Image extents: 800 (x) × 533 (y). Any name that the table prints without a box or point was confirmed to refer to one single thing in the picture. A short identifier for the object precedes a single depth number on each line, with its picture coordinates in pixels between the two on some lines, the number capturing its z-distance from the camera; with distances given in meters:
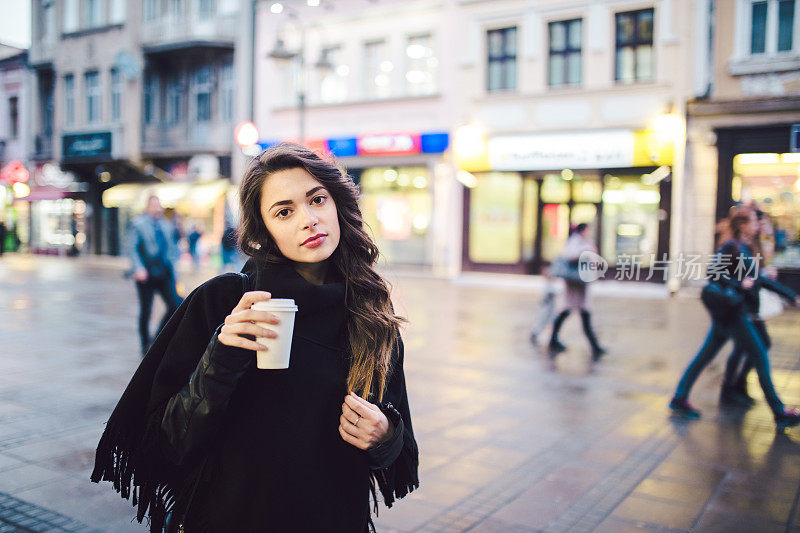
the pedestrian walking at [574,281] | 9.27
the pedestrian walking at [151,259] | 8.05
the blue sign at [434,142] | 21.29
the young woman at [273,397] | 1.74
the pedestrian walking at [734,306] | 5.99
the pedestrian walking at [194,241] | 24.66
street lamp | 18.56
